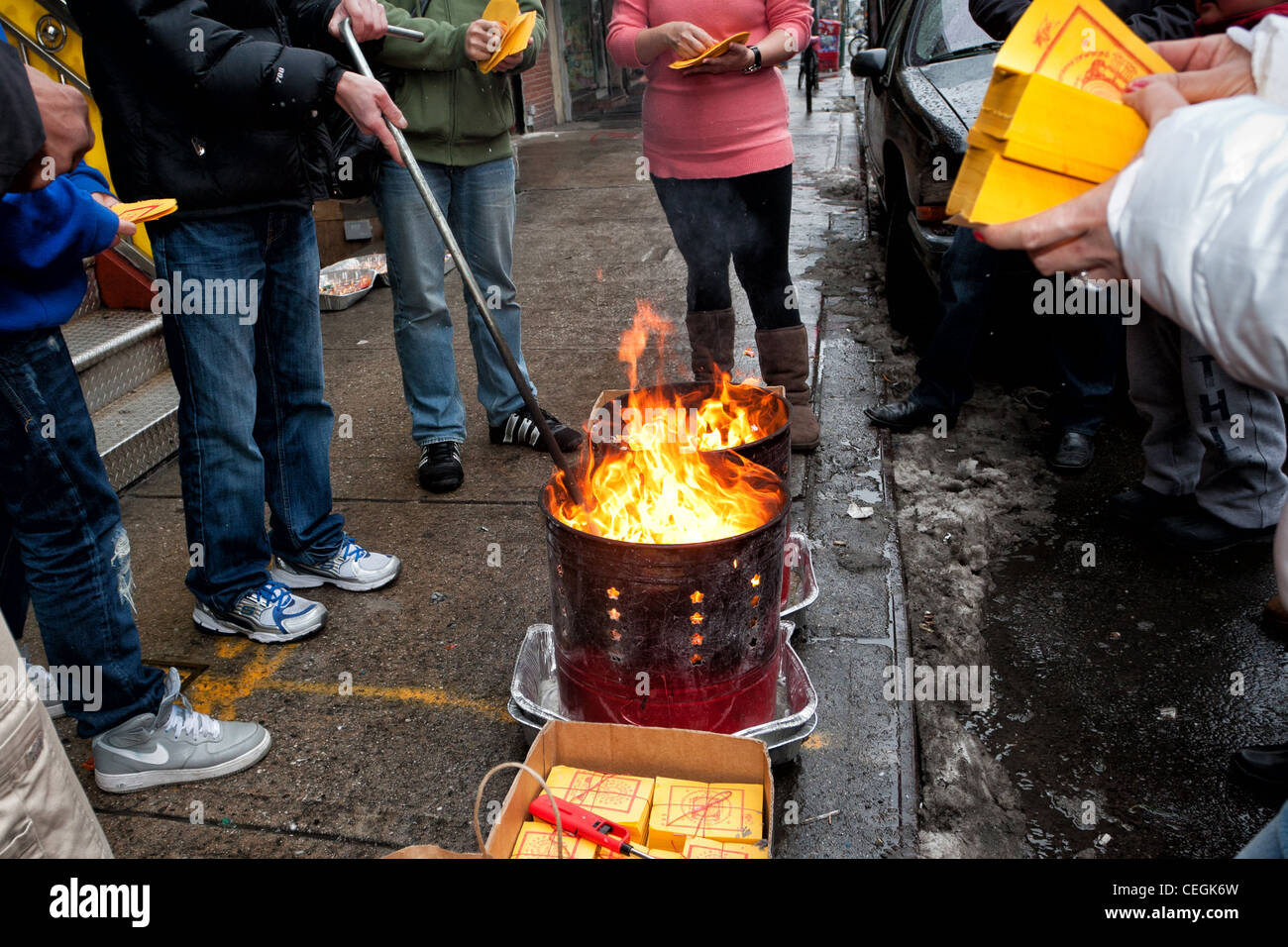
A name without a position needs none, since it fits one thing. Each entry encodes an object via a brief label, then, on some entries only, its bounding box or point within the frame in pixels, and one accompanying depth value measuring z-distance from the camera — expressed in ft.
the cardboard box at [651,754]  7.55
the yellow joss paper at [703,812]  7.09
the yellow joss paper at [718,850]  6.82
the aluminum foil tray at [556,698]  8.34
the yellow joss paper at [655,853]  7.04
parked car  15.56
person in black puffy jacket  8.46
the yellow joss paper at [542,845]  6.96
